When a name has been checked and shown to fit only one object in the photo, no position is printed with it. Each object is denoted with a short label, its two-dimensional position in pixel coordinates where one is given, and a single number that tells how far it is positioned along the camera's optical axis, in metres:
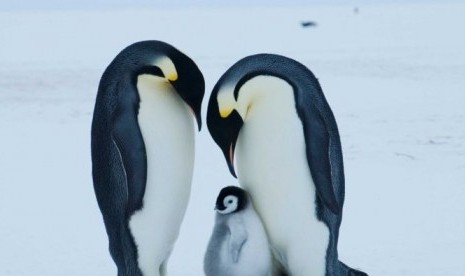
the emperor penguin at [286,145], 4.30
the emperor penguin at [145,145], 4.32
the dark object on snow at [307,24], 42.72
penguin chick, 4.50
